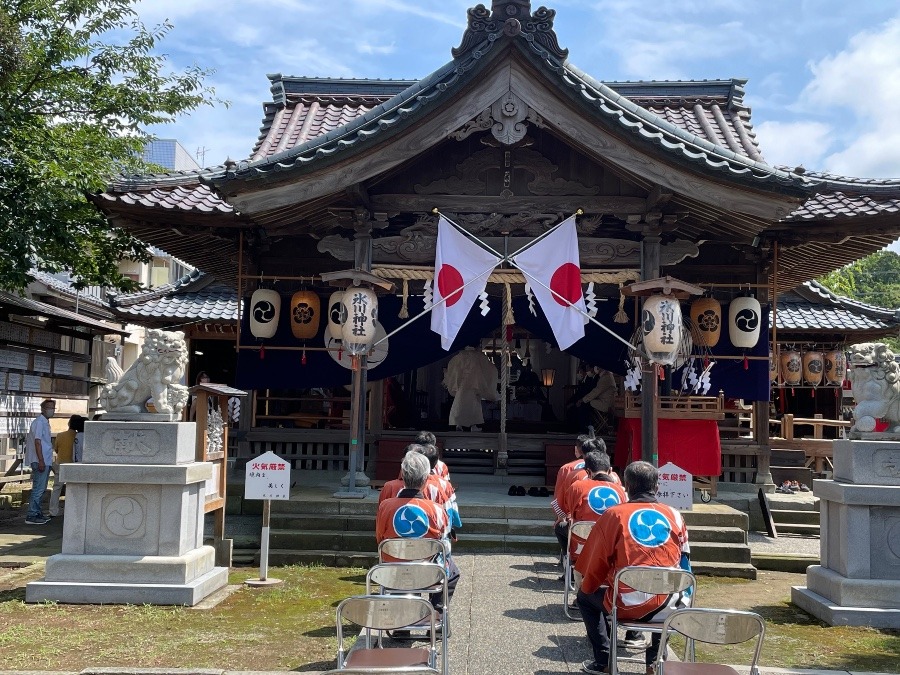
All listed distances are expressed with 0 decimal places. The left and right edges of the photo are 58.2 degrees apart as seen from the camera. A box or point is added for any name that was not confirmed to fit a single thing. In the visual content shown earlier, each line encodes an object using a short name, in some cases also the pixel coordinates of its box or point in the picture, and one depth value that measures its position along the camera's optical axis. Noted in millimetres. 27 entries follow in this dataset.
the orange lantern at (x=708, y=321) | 12336
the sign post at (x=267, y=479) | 8531
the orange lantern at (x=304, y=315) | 12609
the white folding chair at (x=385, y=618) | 4141
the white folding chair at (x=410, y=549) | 5945
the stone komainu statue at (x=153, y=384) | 8055
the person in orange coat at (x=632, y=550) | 5195
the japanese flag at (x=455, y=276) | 10969
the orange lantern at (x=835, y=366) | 18016
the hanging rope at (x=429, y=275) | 11984
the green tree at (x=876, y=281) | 34331
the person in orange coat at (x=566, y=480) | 8328
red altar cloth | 11984
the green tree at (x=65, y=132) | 12805
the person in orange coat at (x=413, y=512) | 6379
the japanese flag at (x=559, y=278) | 10891
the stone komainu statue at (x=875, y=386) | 7871
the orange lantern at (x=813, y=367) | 17578
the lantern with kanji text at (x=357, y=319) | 10977
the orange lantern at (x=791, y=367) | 17406
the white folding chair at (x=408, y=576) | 5113
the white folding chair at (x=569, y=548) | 6887
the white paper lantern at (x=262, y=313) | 12641
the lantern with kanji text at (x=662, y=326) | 10562
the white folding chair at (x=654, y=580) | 4863
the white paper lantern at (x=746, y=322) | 12266
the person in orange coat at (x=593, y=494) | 7184
